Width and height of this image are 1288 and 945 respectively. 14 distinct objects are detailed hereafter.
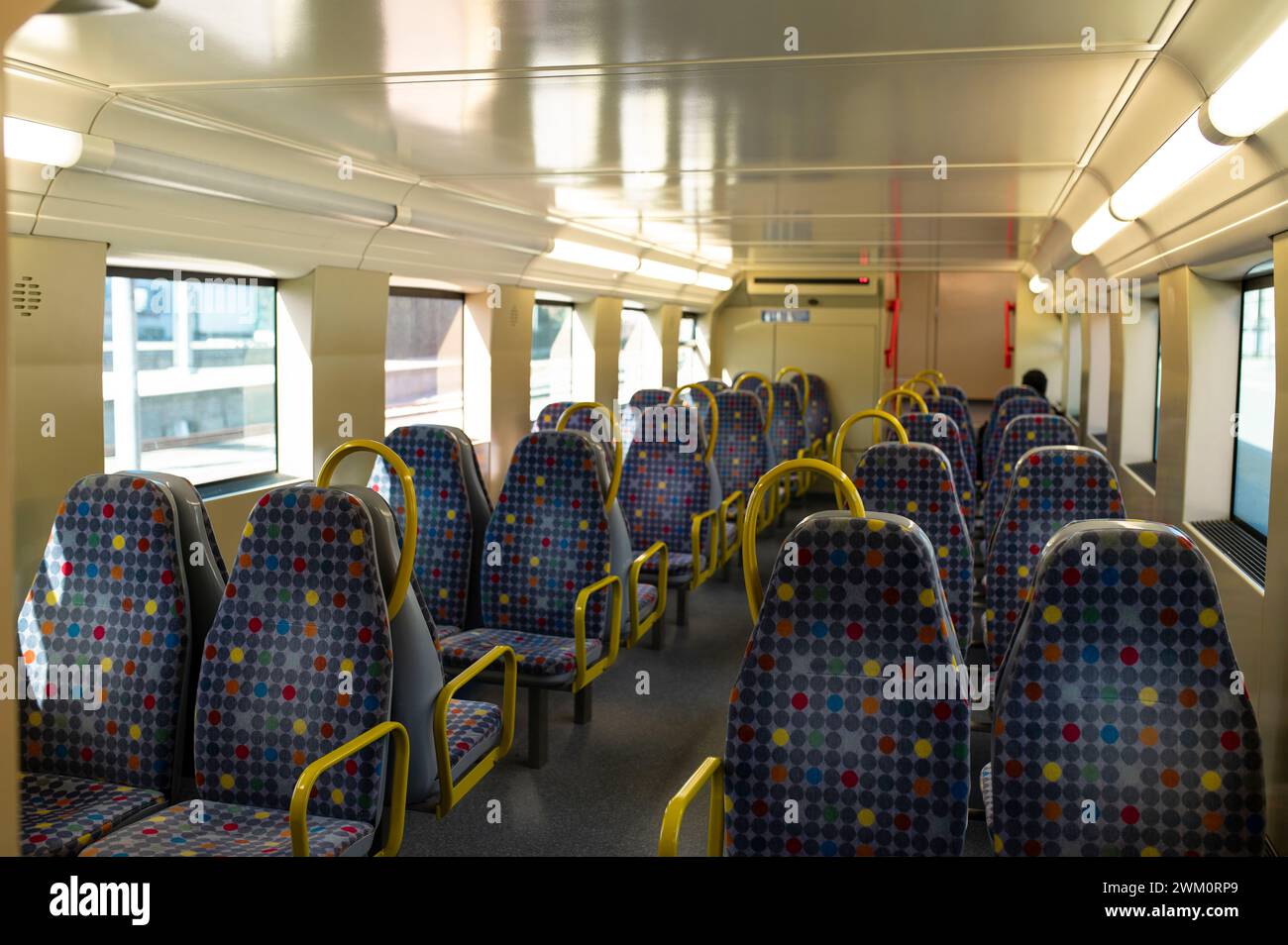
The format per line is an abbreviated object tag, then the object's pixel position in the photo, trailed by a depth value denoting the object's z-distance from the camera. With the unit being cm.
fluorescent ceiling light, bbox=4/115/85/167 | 328
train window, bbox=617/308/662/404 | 1232
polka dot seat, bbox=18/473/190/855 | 318
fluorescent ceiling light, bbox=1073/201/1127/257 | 574
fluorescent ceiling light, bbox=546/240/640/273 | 810
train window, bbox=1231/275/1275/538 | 523
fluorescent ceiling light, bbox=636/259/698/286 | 1009
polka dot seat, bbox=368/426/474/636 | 497
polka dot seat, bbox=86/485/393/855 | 291
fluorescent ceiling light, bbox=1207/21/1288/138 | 252
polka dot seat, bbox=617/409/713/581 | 690
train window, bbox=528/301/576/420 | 987
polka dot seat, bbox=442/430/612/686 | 483
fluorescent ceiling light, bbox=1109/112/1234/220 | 350
